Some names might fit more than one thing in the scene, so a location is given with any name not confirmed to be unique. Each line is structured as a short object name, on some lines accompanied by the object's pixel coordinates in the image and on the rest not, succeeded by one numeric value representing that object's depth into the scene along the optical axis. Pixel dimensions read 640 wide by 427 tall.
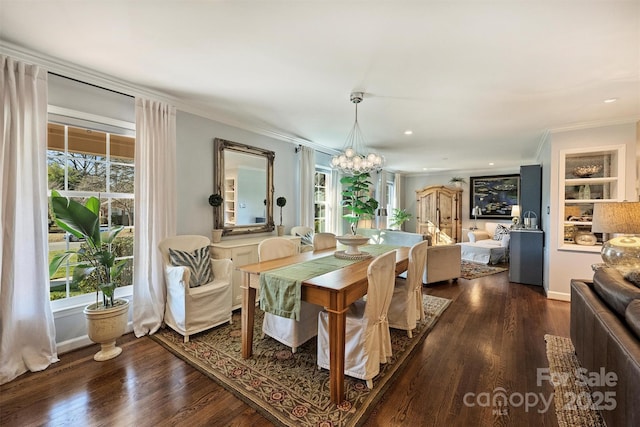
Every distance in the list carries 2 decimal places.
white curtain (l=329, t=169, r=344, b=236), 5.73
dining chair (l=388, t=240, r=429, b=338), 2.65
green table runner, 1.92
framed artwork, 7.50
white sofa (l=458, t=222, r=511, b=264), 6.19
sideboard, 3.26
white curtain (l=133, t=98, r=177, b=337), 2.76
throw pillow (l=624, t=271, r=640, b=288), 1.80
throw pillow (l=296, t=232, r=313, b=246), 4.37
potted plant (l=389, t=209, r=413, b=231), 8.12
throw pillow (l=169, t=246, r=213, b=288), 2.82
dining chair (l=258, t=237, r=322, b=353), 2.42
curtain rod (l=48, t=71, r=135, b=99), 2.31
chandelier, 3.24
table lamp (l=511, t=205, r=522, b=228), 6.31
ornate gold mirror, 3.62
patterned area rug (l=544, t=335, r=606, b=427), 1.66
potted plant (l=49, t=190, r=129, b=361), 2.16
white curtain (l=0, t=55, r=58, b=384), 2.04
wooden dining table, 1.79
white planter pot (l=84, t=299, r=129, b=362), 2.27
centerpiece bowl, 2.65
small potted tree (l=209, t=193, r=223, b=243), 3.46
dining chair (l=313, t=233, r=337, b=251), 3.29
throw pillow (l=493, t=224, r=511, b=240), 6.74
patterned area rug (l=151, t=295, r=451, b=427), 1.71
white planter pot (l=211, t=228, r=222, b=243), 3.49
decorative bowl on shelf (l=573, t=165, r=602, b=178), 3.79
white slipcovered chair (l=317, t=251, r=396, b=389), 1.93
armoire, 8.03
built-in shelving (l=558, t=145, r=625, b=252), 3.68
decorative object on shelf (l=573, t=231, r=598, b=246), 3.74
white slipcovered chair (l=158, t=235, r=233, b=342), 2.62
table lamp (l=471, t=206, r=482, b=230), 7.86
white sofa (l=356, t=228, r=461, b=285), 4.50
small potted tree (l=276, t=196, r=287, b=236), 4.32
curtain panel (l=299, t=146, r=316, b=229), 4.78
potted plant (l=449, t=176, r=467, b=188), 8.16
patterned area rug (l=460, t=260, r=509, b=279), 5.21
